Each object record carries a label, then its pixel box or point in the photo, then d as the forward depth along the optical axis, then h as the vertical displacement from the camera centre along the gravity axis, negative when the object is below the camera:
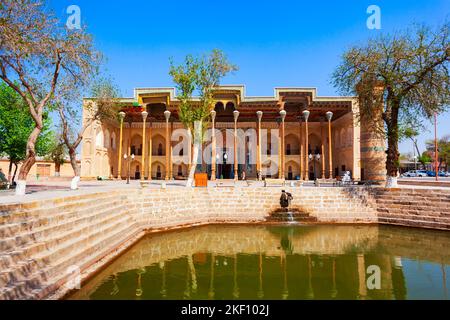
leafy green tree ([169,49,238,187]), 16.17 +5.37
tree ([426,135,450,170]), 43.47 +3.70
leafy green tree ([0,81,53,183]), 19.09 +3.55
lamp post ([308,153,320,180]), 28.07 +1.59
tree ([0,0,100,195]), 7.44 +4.04
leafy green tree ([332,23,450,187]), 12.40 +4.42
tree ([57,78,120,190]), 12.96 +3.77
